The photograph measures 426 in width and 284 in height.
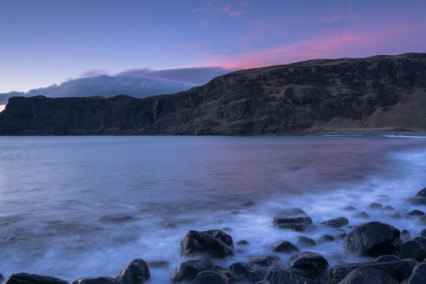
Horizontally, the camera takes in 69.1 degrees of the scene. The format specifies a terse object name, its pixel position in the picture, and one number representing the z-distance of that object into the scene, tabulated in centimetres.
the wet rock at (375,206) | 820
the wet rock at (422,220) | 646
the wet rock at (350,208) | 816
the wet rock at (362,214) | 736
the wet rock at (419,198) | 862
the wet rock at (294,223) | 637
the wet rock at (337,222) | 665
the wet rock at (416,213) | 725
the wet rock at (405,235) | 557
